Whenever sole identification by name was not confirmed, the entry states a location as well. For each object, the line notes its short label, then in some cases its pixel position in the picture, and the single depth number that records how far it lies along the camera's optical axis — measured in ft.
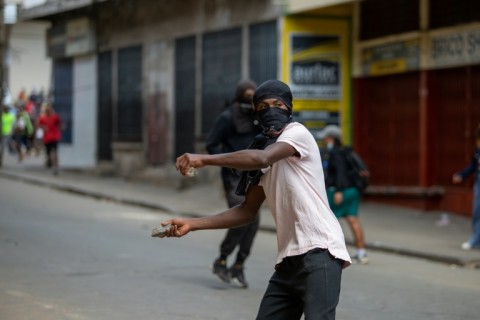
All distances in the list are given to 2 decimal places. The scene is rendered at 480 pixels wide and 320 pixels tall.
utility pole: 91.76
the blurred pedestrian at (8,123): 113.29
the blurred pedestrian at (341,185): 41.39
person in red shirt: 88.02
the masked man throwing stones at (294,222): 17.40
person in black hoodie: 34.09
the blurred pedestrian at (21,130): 108.58
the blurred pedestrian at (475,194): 46.11
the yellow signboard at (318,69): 64.34
